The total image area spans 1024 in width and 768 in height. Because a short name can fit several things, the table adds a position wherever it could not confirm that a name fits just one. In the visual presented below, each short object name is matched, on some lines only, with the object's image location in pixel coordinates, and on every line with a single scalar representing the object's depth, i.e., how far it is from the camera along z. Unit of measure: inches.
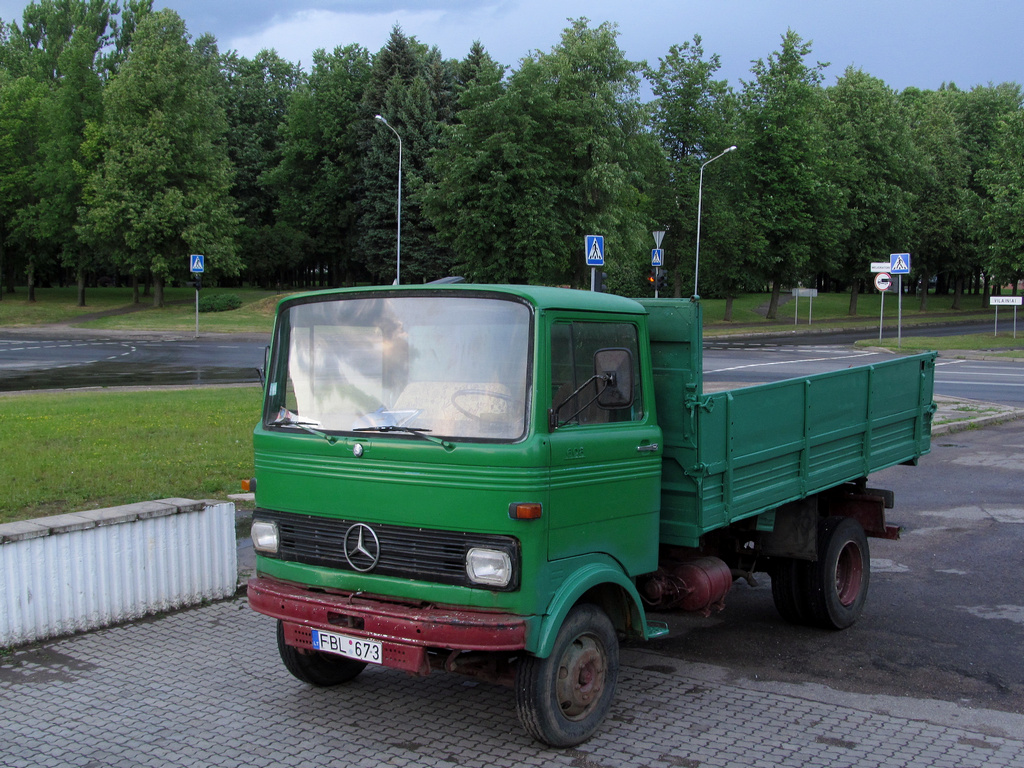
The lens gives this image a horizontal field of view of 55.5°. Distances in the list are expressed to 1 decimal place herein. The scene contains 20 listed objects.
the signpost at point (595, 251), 700.8
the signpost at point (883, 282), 1475.6
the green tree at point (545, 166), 1830.7
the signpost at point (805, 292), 2102.5
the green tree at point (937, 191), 2529.5
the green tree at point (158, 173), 2119.8
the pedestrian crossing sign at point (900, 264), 1377.7
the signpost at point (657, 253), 1151.6
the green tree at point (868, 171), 2311.8
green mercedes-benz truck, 172.4
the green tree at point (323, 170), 2581.2
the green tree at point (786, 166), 2133.4
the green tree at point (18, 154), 2327.8
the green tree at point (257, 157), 2645.2
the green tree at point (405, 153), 2287.2
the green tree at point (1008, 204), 1748.3
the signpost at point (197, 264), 1583.4
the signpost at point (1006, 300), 1601.9
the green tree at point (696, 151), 2142.0
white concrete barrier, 236.8
